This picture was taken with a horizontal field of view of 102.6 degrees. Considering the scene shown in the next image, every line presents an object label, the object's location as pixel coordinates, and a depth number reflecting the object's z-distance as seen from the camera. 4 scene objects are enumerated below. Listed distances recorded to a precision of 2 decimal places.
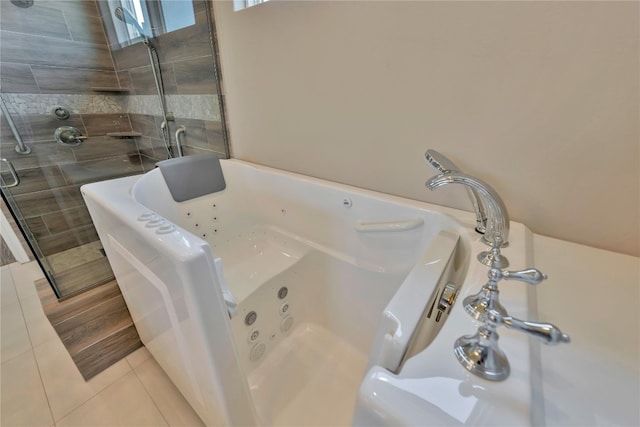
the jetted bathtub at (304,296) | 0.38
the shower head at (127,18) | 1.70
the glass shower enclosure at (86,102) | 1.45
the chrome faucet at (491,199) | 0.50
